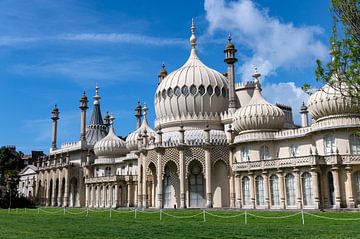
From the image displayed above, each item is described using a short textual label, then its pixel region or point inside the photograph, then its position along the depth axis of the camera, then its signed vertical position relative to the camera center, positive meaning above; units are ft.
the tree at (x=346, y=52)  51.11 +17.18
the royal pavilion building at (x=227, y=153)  110.11 +12.83
